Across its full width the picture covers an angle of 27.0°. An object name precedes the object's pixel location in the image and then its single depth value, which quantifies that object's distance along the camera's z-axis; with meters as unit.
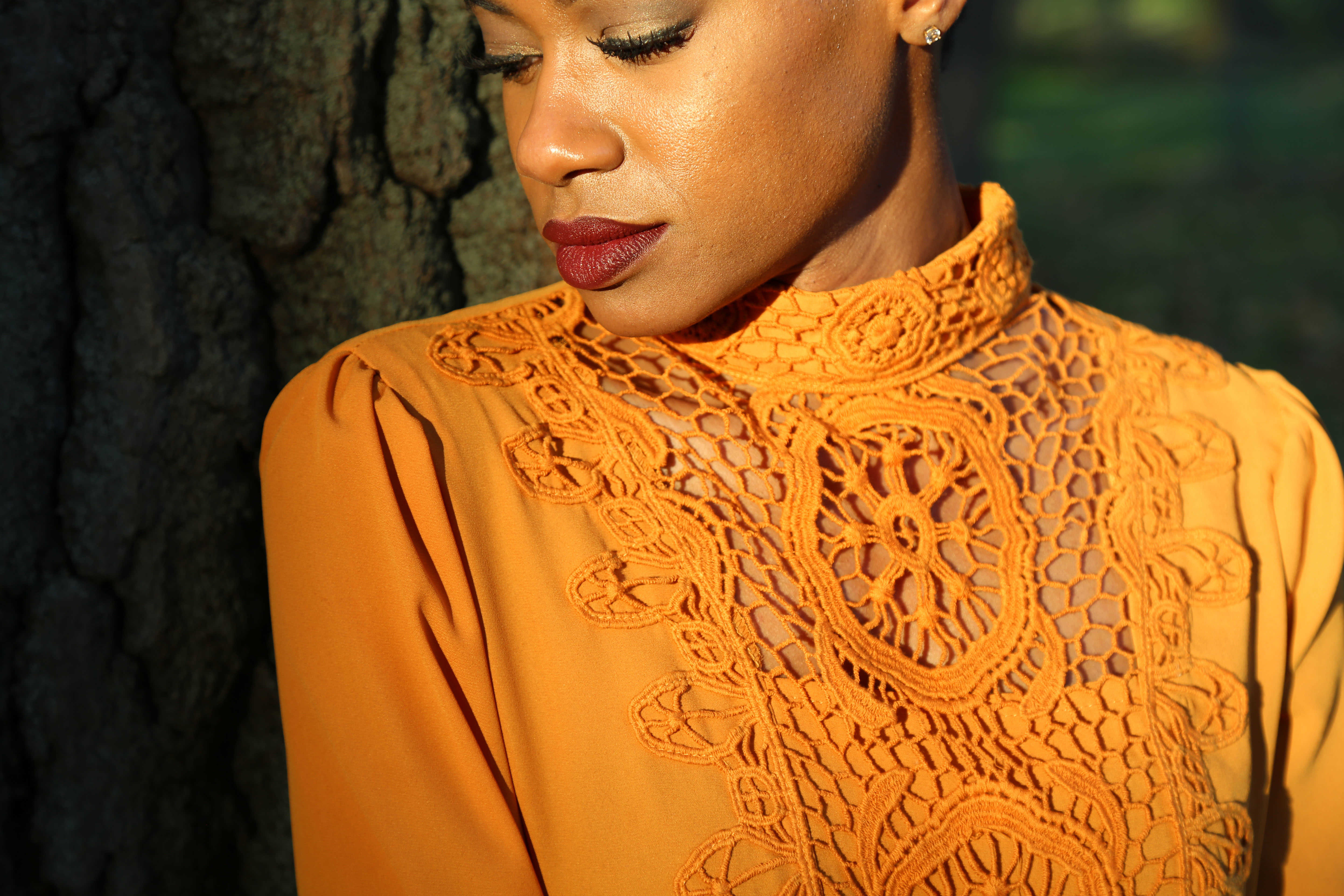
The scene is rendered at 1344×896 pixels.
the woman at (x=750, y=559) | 0.92
